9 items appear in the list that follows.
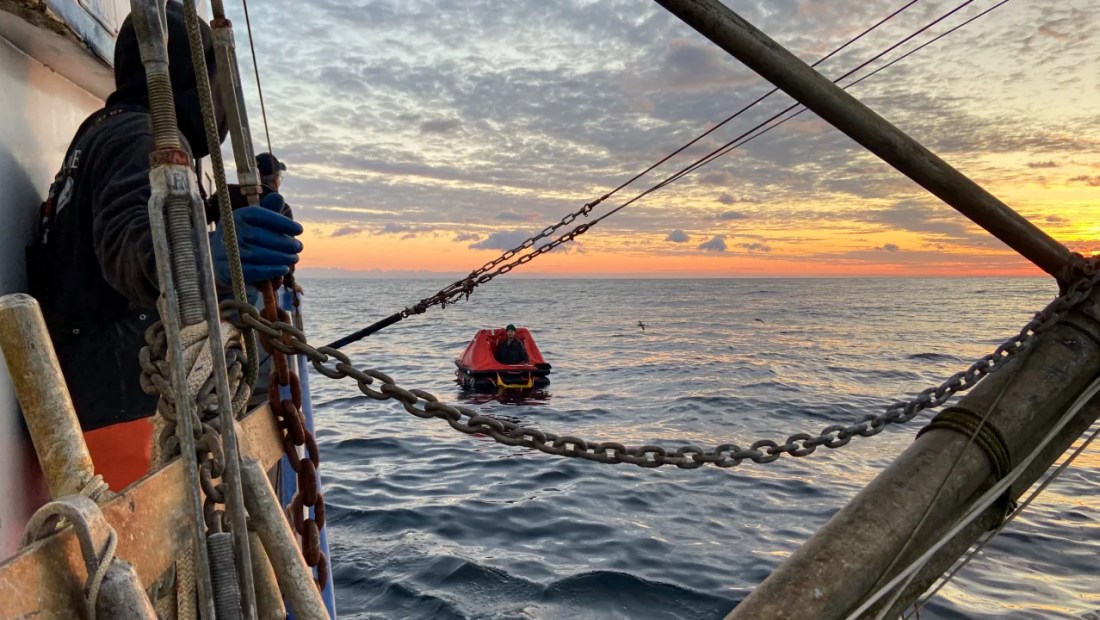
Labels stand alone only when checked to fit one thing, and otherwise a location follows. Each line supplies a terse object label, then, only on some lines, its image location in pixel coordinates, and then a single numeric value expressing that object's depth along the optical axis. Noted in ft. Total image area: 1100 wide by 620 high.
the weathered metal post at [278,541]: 5.67
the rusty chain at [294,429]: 6.82
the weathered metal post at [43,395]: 5.09
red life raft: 54.19
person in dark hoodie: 6.82
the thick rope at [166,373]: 5.39
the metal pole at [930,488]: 7.32
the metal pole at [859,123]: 8.95
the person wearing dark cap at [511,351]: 57.06
